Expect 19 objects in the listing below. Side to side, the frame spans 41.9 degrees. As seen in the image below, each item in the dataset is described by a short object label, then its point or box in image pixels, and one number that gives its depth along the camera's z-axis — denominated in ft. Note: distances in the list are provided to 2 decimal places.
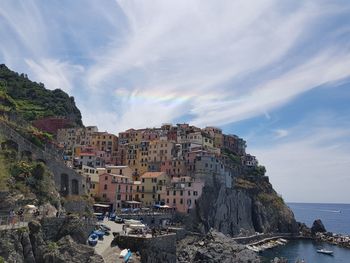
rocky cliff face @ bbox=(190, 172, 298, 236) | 322.14
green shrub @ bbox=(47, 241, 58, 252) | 127.24
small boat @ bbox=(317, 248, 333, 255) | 325.56
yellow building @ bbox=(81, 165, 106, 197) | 283.77
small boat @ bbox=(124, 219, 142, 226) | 206.39
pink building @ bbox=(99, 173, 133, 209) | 287.89
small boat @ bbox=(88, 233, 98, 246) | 151.02
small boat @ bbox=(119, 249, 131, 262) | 143.00
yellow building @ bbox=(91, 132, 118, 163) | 405.80
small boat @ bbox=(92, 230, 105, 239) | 160.15
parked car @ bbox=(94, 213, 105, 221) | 220.33
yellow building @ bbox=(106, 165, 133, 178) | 326.44
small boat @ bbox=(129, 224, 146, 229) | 191.79
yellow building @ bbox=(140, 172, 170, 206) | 316.81
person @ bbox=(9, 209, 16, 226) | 126.05
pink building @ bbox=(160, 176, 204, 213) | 309.83
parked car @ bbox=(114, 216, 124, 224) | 220.64
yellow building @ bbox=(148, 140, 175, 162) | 370.49
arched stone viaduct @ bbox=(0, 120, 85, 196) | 182.60
